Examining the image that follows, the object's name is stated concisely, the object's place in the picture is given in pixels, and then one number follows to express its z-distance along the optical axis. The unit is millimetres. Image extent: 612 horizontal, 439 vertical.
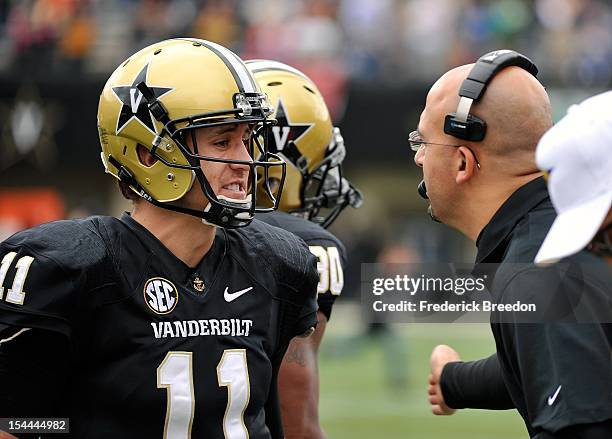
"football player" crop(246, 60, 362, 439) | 7414
